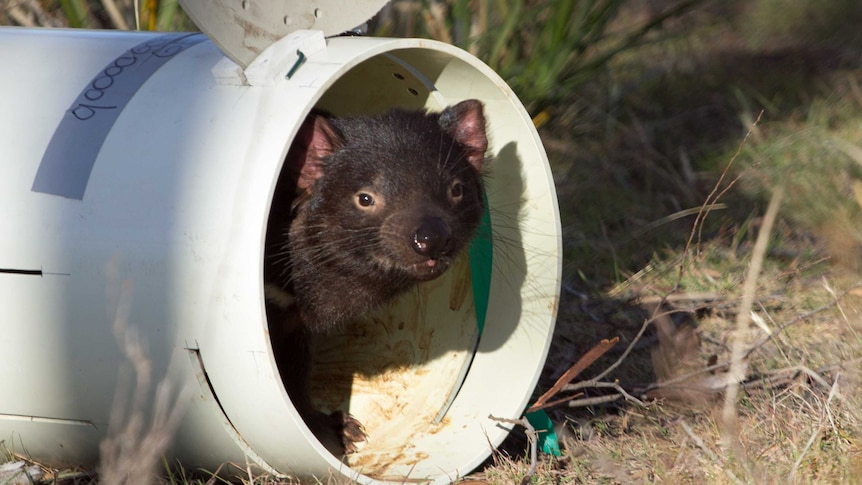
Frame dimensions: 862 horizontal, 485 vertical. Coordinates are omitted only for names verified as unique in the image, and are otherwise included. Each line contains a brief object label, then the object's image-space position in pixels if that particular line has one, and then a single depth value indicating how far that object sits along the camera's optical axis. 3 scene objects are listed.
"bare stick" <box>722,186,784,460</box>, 4.81
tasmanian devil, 6.87
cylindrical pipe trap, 5.66
